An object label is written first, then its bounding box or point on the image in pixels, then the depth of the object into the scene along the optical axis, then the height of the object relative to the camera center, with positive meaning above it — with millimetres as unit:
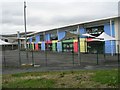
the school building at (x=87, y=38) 21093 +1989
